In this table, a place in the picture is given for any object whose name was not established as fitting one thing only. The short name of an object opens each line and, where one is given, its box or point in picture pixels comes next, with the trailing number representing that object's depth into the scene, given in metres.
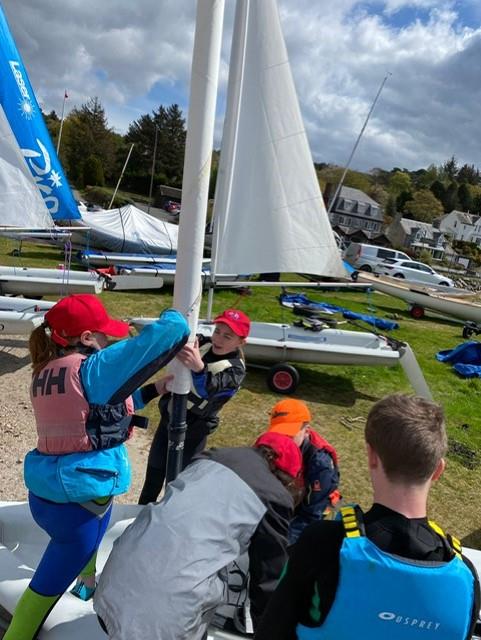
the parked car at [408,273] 22.70
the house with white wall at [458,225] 74.25
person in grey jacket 1.30
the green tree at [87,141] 49.31
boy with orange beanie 2.49
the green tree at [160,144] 54.59
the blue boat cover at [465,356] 9.50
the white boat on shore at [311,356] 6.59
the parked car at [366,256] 24.62
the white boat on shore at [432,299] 14.19
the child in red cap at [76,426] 1.79
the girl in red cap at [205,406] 2.98
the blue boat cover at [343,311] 10.01
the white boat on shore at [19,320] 6.51
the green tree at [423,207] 73.38
